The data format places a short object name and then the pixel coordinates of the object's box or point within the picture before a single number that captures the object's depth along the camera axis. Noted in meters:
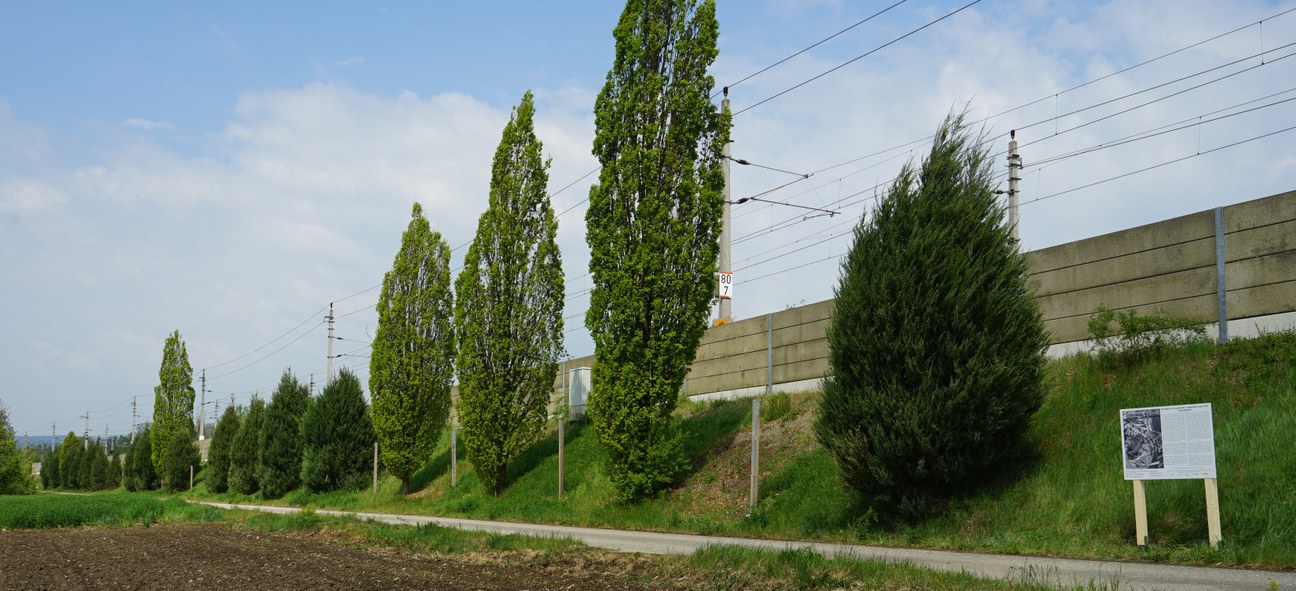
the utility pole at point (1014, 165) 32.19
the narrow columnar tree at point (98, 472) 83.06
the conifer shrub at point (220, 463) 54.31
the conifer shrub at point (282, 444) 45.00
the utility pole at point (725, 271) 26.75
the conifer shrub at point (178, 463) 64.31
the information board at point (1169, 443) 11.14
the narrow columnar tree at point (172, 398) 70.25
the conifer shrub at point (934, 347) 13.88
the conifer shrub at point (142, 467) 71.19
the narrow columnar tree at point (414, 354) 34.88
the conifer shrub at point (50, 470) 97.19
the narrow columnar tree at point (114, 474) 83.50
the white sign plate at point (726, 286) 26.69
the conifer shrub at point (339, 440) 39.22
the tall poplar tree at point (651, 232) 21.73
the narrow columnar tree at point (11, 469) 55.47
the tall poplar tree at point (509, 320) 28.44
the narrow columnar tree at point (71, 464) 88.50
